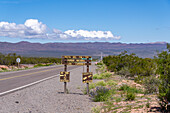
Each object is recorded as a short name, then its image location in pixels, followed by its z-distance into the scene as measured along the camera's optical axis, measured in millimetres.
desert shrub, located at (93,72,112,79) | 19903
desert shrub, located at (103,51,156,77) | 18969
